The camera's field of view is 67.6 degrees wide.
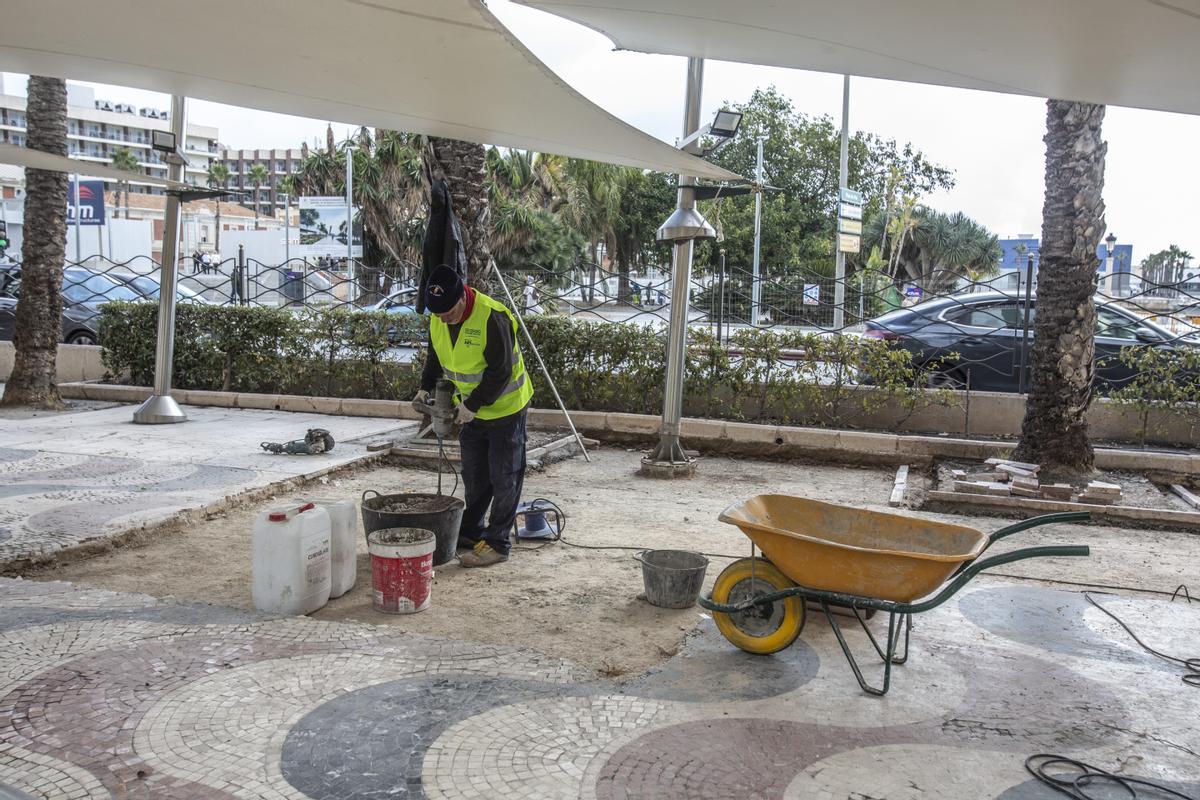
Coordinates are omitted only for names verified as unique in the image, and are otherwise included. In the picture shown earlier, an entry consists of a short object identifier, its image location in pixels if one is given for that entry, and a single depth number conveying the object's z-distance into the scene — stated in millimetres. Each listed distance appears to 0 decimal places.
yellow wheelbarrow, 3639
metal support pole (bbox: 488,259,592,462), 8583
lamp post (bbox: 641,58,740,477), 8086
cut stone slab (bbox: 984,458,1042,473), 7473
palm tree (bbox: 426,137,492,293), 8492
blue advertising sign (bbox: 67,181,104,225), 31828
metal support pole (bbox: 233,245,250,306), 13240
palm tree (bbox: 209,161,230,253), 79875
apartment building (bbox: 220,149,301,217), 138625
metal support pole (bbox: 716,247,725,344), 9997
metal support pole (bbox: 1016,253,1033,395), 9367
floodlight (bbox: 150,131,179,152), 9430
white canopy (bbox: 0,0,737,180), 3906
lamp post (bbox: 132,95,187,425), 9805
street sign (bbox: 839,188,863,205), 20156
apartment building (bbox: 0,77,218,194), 114438
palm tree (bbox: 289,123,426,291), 36875
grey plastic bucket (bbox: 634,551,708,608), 4754
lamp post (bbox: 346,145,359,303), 31506
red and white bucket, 4559
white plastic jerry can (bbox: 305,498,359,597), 4844
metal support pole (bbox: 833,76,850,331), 26516
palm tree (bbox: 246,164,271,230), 90612
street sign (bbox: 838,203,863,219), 20502
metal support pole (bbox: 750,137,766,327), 10172
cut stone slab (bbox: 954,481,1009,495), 7281
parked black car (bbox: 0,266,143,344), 15258
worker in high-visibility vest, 5301
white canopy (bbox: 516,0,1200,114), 3578
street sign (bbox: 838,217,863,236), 20859
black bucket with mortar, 5070
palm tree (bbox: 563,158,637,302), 42062
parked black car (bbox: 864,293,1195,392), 9875
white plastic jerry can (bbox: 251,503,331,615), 4438
